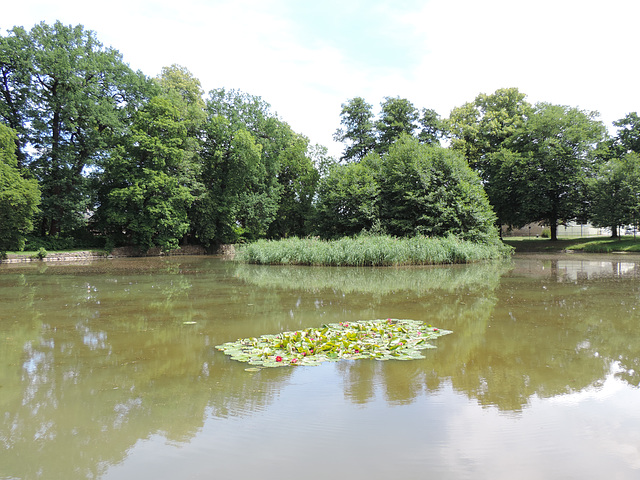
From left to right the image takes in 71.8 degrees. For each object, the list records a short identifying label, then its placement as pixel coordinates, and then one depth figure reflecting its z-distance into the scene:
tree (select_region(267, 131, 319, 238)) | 42.78
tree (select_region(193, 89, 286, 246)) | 35.44
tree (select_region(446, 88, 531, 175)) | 38.28
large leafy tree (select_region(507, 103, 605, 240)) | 33.50
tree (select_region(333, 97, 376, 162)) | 40.81
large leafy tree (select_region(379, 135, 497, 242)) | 24.70
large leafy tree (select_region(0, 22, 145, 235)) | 28.45
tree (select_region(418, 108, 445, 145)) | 39.56
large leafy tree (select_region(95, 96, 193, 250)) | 30.59
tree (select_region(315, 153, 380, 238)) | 27.58
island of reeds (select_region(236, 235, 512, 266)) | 19.42
